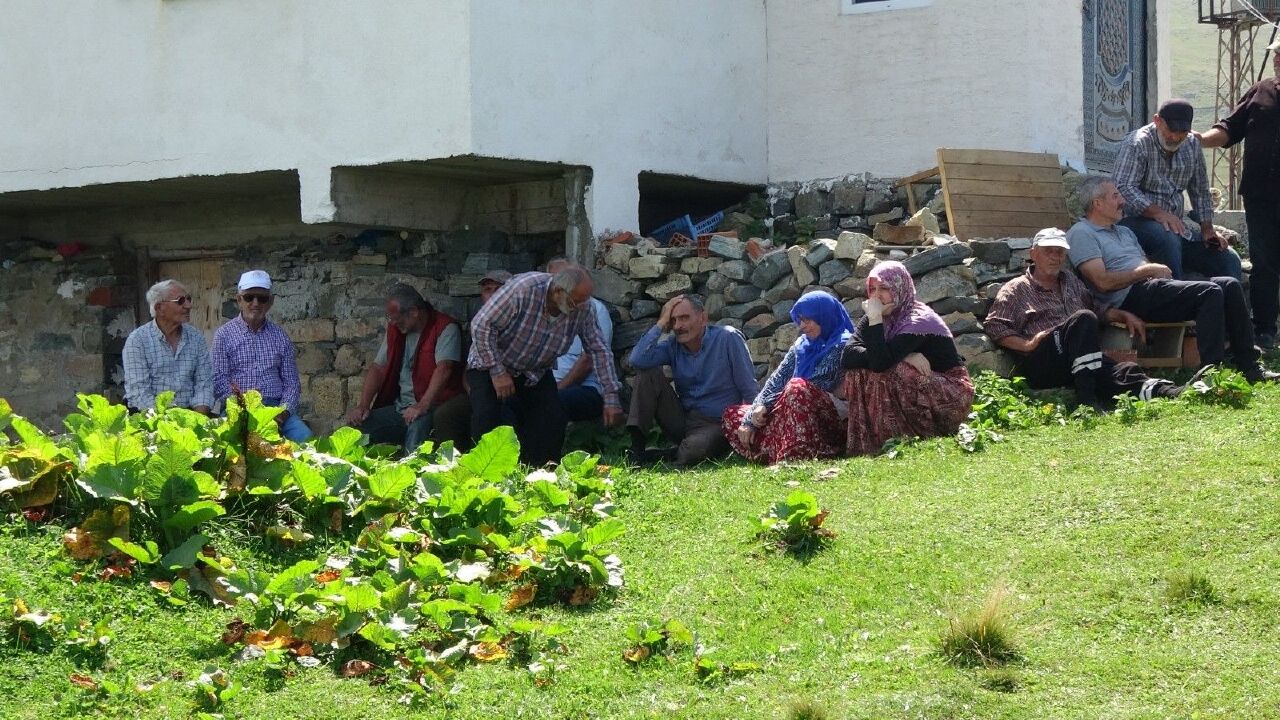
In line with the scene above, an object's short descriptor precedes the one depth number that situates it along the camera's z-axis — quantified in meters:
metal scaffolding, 20.50
